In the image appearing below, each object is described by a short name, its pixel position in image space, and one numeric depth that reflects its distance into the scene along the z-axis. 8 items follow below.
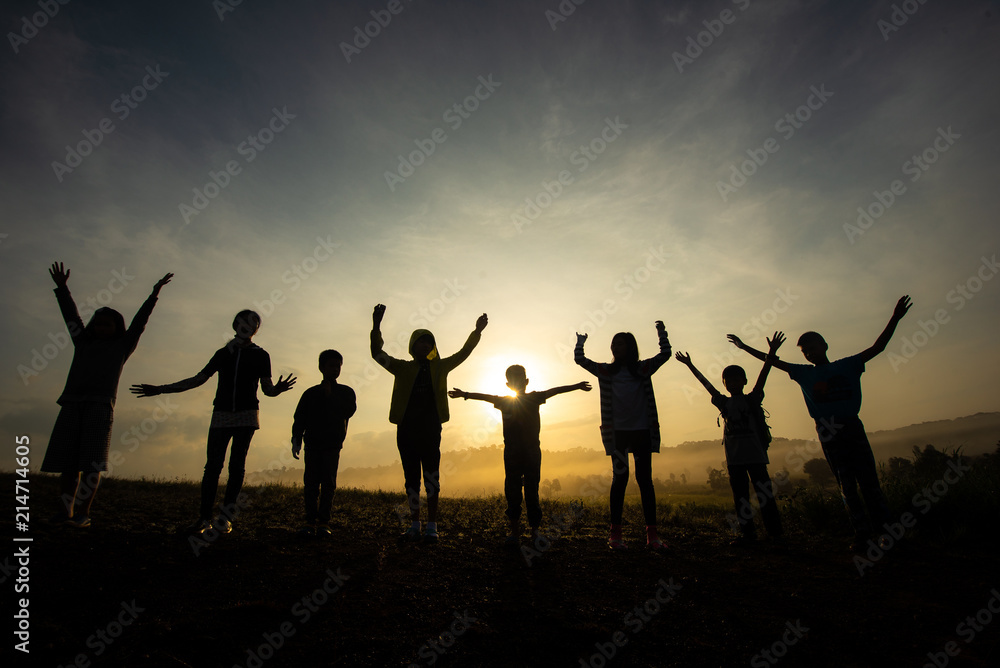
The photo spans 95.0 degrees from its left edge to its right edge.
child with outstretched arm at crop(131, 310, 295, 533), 5.33
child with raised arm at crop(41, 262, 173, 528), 5.08
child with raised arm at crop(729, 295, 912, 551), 5.11
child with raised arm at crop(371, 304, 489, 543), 5.70
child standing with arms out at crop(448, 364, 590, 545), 5.65
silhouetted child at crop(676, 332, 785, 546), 5.85
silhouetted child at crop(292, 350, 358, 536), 5.95
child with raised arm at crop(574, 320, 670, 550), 5.54
